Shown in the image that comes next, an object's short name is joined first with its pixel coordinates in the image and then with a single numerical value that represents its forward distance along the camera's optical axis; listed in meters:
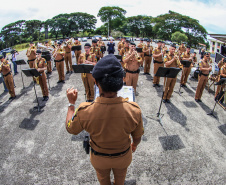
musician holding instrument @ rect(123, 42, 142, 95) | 6.37
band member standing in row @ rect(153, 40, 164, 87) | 9.04
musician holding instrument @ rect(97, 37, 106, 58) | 11.34
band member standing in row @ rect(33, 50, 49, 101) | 7.07
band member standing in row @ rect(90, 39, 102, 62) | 9.75
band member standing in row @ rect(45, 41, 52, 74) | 11.07
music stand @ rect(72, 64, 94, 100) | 5.79
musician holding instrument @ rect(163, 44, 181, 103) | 6.97
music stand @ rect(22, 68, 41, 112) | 5.93
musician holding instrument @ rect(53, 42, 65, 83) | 9.07
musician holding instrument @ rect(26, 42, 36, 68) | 10.03
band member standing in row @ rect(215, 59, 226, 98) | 6.93
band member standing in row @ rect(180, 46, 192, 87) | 8.78
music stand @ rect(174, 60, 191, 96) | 7.38
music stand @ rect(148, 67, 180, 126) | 5.52
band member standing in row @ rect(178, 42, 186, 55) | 11.35
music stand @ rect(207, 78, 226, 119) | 5.97
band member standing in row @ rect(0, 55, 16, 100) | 7.26
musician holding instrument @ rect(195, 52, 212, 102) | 7.04
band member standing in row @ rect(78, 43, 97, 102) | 6.94
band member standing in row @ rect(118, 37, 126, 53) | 13.24
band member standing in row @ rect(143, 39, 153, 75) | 10.66
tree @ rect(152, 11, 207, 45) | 53.88
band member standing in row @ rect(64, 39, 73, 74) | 10.94
